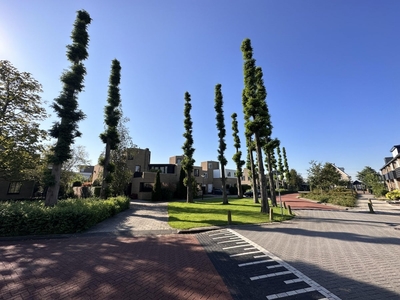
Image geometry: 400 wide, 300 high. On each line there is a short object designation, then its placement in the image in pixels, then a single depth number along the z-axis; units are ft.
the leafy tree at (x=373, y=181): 92.98
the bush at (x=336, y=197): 68.44
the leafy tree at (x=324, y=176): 111.14
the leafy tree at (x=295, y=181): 187.62
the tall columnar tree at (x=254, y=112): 50.59
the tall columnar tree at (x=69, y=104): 40.37
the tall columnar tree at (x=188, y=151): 79.26
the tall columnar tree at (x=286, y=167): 183.01
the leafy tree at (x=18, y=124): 46.32
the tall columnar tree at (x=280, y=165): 161.48
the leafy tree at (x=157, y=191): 92.17
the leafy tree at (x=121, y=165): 78.12
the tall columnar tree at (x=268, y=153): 61.36
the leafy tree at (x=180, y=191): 106.93
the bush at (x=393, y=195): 73.55
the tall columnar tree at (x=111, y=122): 57.55
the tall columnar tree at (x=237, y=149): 87.81
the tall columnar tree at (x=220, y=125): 81.10
